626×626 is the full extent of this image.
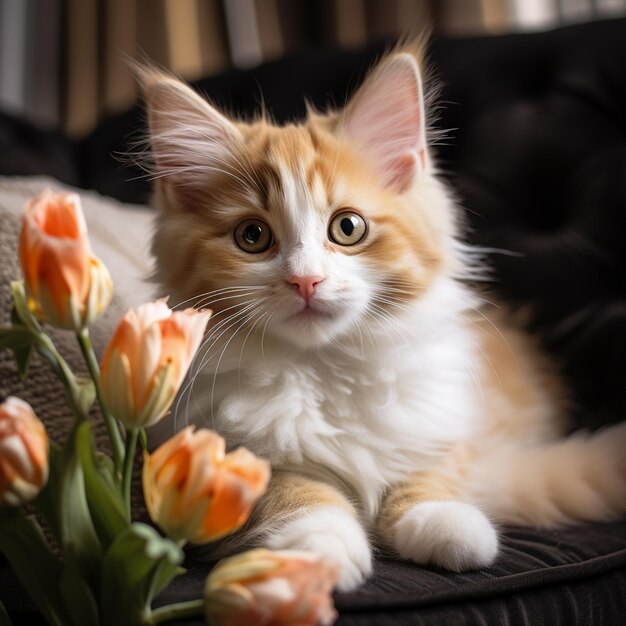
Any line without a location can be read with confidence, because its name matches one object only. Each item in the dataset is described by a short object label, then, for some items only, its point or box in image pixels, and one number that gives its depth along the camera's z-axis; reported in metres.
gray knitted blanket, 0.42
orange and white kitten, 0.41
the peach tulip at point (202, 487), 0.31
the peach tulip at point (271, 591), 0.31
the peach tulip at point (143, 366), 0.32
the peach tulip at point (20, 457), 0.31
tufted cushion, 0.51
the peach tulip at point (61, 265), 0.32
